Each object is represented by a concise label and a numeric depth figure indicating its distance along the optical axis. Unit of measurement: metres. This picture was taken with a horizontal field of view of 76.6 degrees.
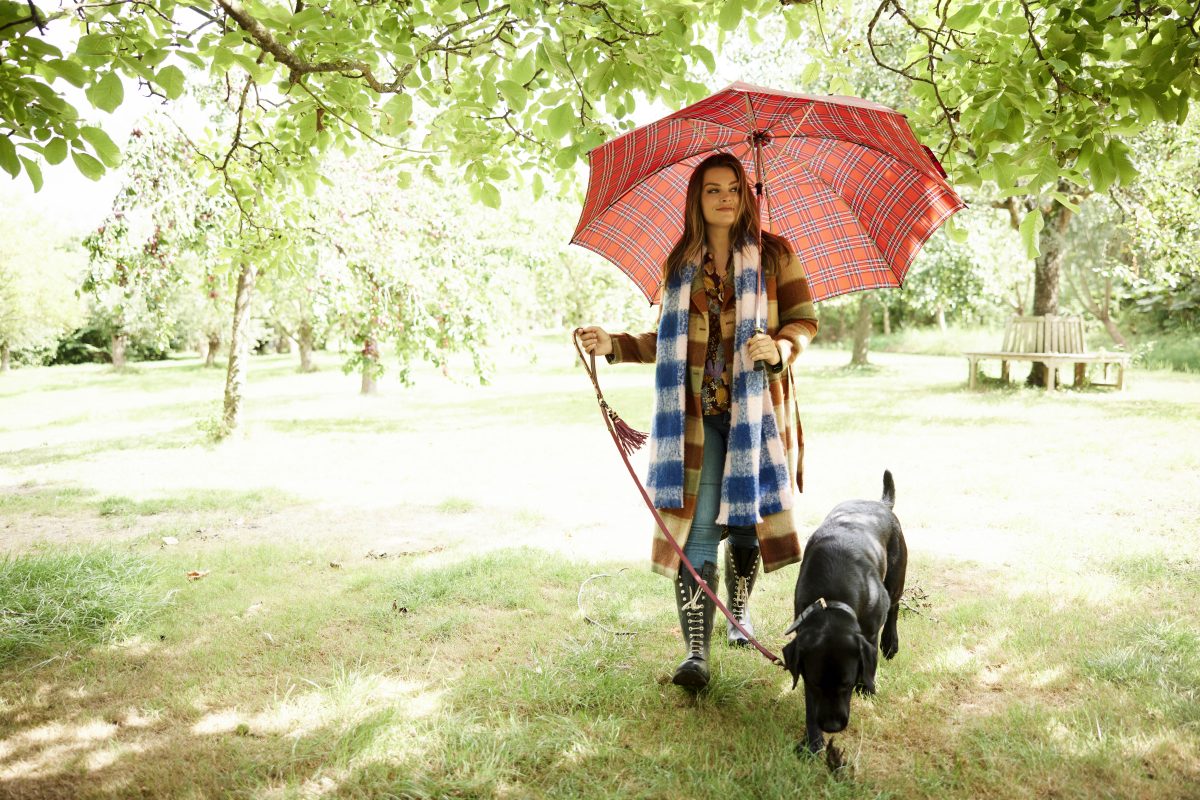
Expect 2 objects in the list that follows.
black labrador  2.60
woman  3.17
